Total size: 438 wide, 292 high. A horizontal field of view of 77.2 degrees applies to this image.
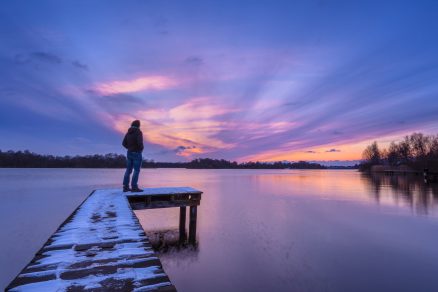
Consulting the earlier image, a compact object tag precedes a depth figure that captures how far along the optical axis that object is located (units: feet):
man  36.86
